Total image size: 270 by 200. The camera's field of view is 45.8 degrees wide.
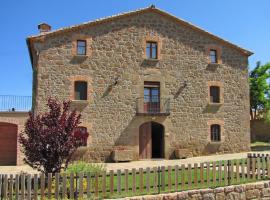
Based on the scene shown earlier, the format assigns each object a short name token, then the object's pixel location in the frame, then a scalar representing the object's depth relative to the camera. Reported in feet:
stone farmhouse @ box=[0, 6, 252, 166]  62.95
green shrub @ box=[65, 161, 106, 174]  34.82
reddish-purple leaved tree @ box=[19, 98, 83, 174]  32.63
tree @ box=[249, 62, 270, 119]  104.63
